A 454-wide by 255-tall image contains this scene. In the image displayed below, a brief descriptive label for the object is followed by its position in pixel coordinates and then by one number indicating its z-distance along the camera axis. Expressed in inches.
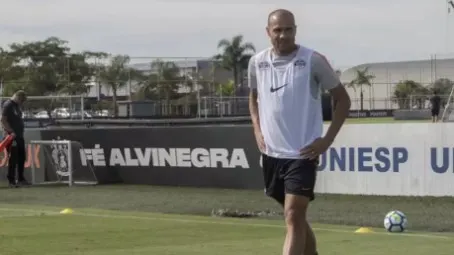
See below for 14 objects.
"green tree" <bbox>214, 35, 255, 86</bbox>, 3415.4
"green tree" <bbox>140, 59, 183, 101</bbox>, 2388.0
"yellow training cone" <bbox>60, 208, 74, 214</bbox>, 597.9
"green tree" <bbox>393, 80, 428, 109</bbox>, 2555.1
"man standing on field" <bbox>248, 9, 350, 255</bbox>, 286.0
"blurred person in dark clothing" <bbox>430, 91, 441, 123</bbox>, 1710.9
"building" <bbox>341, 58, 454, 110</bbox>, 2365.5
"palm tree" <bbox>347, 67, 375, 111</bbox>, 2414.4
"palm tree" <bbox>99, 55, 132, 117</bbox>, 2289.6
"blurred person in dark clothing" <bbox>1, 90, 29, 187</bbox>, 828.6
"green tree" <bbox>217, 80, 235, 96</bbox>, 2589.1
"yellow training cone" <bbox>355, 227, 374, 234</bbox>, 474.0
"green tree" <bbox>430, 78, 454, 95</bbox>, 2324.1
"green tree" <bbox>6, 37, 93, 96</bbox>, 2469.4
